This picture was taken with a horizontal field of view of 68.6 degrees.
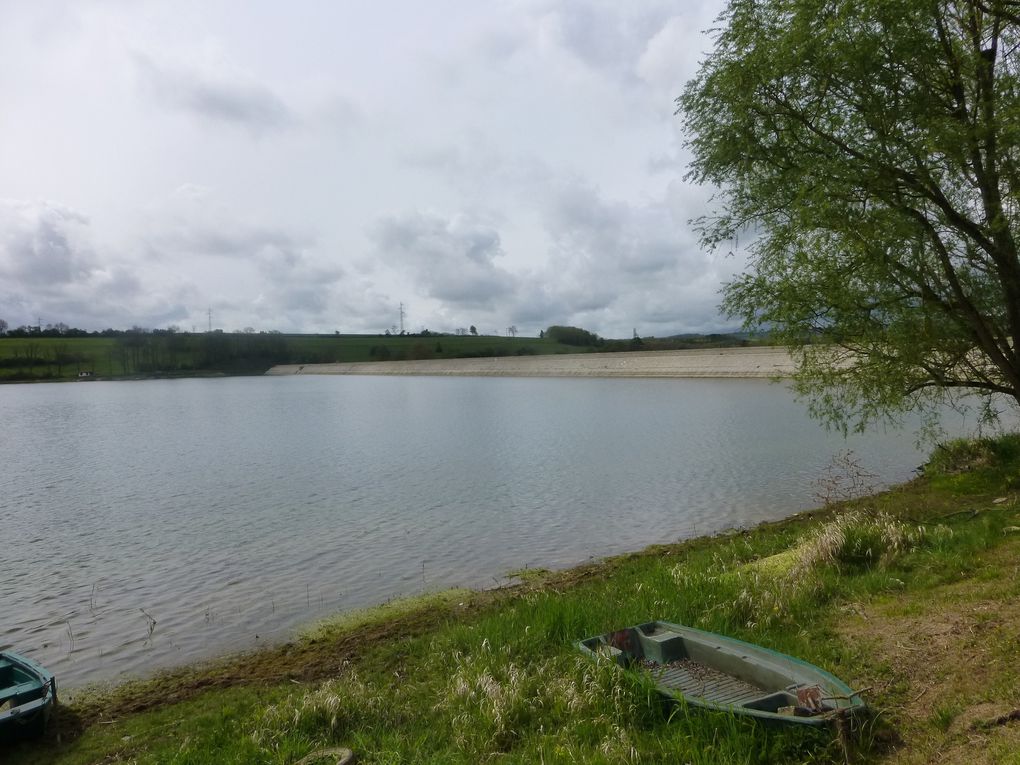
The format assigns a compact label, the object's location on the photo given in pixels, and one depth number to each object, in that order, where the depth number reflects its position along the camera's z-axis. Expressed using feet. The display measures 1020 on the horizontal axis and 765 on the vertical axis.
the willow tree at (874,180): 40.81
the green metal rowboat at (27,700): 25.90
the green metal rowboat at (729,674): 18.49
